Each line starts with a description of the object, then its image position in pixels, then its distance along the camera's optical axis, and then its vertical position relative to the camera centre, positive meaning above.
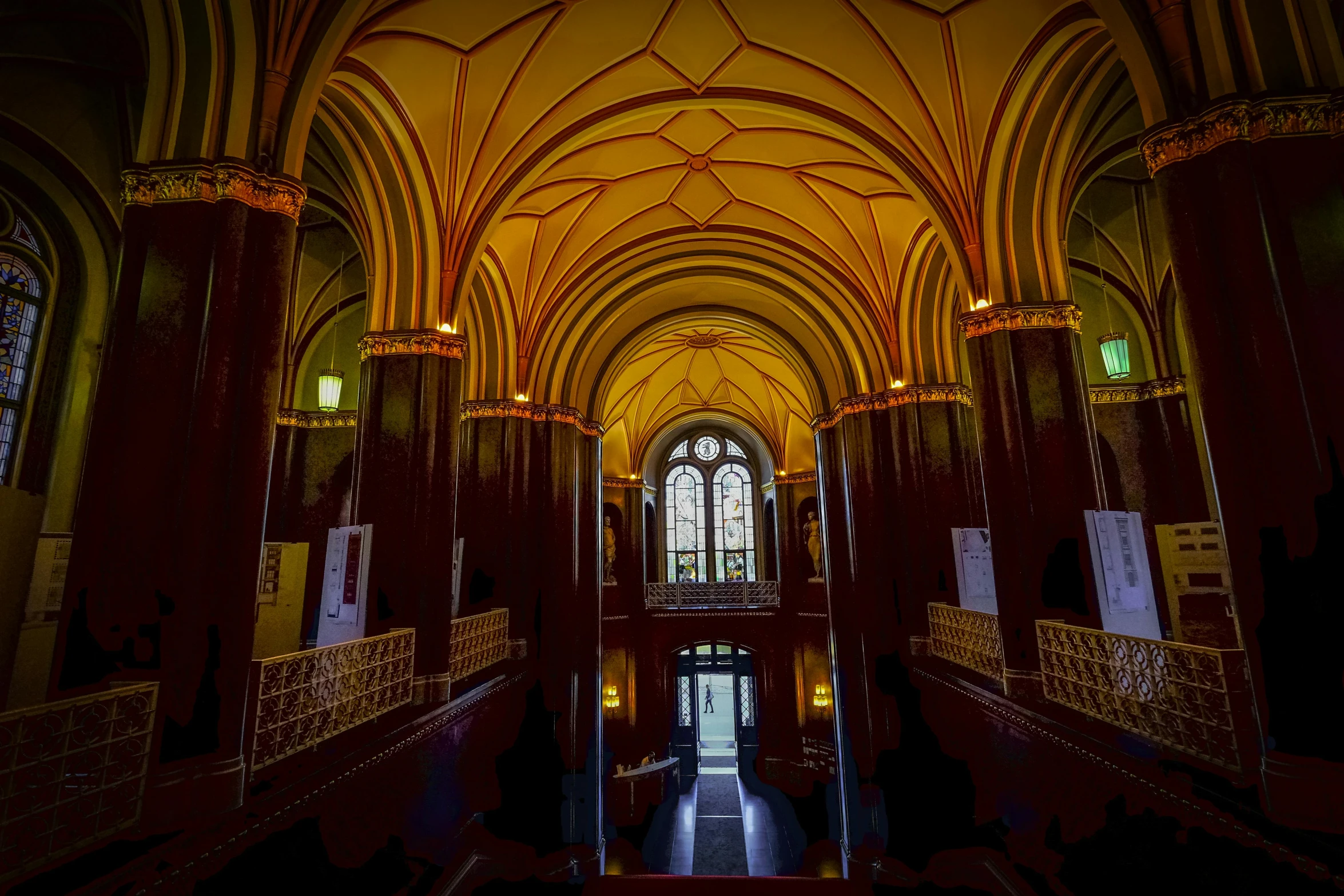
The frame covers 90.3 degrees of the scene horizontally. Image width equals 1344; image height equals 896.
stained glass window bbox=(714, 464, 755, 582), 22.91 +1.37
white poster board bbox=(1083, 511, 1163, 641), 6.03 -0.17
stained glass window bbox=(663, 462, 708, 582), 23.08 +1.46
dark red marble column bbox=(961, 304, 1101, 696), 6.65 +0.91
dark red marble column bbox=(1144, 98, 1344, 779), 3.58 +1.06
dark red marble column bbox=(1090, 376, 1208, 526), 10.77 +1.72
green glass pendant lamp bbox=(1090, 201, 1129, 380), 8.62 +2.59
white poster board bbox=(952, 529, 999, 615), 8.44 -0.12
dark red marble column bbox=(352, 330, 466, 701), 7.26 +1.04
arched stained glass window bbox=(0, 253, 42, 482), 7.78 +2.89
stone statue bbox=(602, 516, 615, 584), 19.98 +0.40
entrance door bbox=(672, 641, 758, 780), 19.73 -4.17
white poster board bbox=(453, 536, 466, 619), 10.31 -0.03
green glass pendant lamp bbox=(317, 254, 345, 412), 9.83 +2.69
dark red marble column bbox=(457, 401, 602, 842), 11.11 +0.33
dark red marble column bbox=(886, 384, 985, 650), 10.55 +1.11
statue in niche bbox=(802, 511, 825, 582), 20.38 +0.81
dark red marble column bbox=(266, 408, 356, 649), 12.46 +1.80
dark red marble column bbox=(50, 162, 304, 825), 3.90 +0.67
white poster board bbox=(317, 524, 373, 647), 6.69 -0.12
